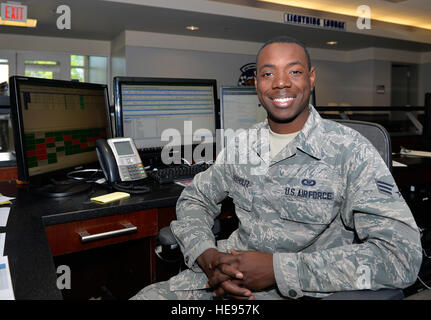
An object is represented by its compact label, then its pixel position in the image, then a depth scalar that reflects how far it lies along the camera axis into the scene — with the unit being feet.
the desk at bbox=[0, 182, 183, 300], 2.26
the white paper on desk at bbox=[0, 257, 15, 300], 2.06
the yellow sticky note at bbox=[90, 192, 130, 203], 4.01
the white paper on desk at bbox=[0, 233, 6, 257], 2.70
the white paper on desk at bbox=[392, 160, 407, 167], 6.65
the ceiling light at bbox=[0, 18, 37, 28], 19.31
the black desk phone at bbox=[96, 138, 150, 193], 4.73
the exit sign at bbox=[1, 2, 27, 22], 12.82
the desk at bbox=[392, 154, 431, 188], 6.37
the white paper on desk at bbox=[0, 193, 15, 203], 4.12
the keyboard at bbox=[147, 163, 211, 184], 4.96
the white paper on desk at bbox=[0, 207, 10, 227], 3.35
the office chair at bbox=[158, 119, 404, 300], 3.59
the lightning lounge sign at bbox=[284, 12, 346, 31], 20.13
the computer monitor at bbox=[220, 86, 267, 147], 6.12
